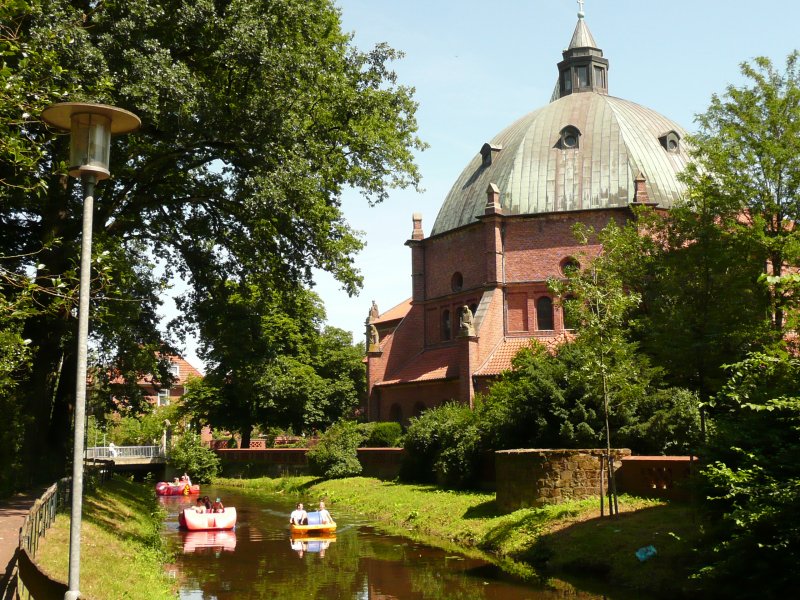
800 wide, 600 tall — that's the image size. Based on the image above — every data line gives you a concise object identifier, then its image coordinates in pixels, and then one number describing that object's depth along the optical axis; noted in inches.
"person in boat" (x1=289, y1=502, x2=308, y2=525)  1011.9
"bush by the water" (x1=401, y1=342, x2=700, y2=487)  941.2
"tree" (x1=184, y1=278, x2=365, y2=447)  2009.1
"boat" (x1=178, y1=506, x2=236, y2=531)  1067.4
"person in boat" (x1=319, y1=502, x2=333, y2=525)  1010.7
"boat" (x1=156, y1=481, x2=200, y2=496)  1697.8
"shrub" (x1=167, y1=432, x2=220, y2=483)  1932.8
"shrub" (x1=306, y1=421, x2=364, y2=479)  1572.3
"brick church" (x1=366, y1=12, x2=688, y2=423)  1573.6
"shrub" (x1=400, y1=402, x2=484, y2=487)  1147.3
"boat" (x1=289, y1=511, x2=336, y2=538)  997.8
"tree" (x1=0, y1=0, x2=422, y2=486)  700.7
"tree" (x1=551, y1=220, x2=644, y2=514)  796.0
